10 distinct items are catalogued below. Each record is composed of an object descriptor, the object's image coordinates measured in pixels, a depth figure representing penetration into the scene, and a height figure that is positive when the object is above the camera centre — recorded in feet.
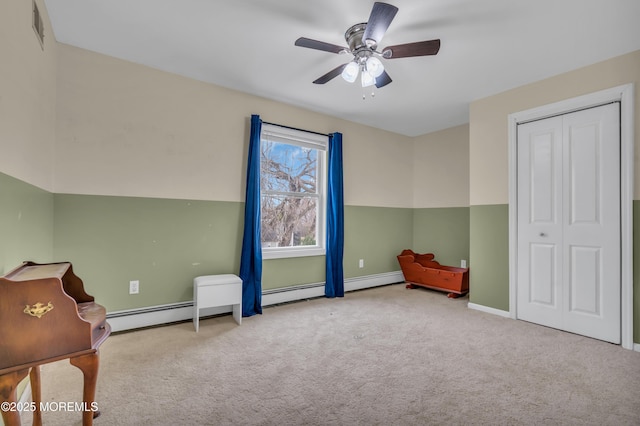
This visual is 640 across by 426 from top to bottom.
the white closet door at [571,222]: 8.77 -0.26
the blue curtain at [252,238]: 10.92 -0.94
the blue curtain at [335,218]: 13.47 -0.22
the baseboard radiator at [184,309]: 9.14 -3.37
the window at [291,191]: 12.40 +0.93
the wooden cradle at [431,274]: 13.38 -2.85
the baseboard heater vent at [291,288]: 12.03 -3.17
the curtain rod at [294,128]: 12.09 +3.59
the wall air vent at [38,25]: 6.18 +4.02
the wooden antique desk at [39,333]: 3.85 -1.67
